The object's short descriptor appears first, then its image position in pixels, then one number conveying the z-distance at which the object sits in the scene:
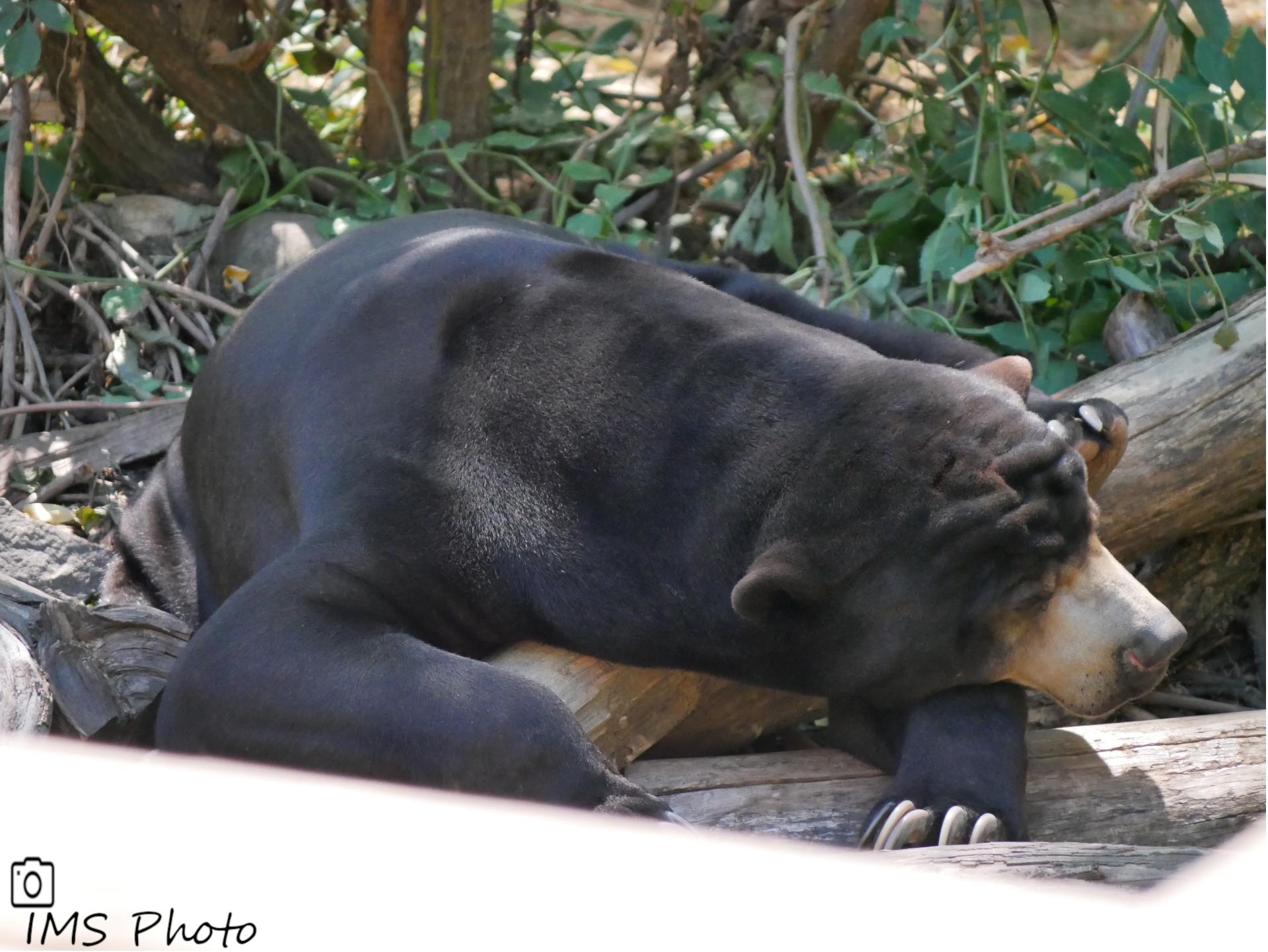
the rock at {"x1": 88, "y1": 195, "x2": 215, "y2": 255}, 10.23
